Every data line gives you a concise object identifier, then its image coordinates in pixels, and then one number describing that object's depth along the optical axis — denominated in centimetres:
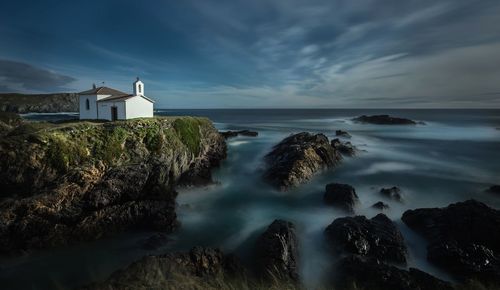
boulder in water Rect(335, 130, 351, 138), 4622
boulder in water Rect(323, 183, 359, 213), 1710
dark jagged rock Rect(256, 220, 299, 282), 1090
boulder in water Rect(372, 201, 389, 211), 1705
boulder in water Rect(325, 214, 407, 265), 1184
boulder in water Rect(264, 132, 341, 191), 2186
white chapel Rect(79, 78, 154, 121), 2839
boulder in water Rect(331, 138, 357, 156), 3077
